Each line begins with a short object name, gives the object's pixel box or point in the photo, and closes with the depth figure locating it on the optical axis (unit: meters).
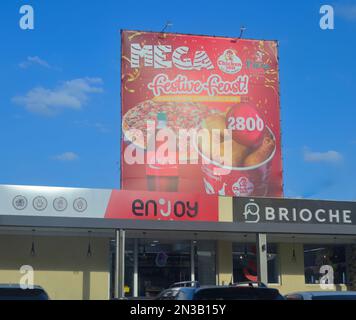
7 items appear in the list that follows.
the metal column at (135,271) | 21.64
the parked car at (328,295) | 7.23
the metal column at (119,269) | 18.34
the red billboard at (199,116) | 27.88
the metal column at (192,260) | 22.47
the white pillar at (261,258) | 19.56
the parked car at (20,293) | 6.66
